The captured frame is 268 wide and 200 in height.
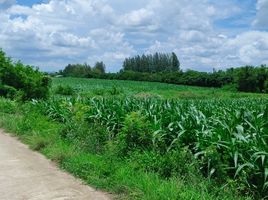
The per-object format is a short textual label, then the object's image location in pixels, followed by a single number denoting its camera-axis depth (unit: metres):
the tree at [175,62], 141.18
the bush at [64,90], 52.78
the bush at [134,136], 9.53
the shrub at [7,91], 27.52
